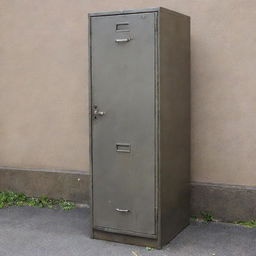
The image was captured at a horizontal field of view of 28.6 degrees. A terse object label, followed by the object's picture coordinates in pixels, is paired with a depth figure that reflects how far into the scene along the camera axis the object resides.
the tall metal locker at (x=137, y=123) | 4.08
